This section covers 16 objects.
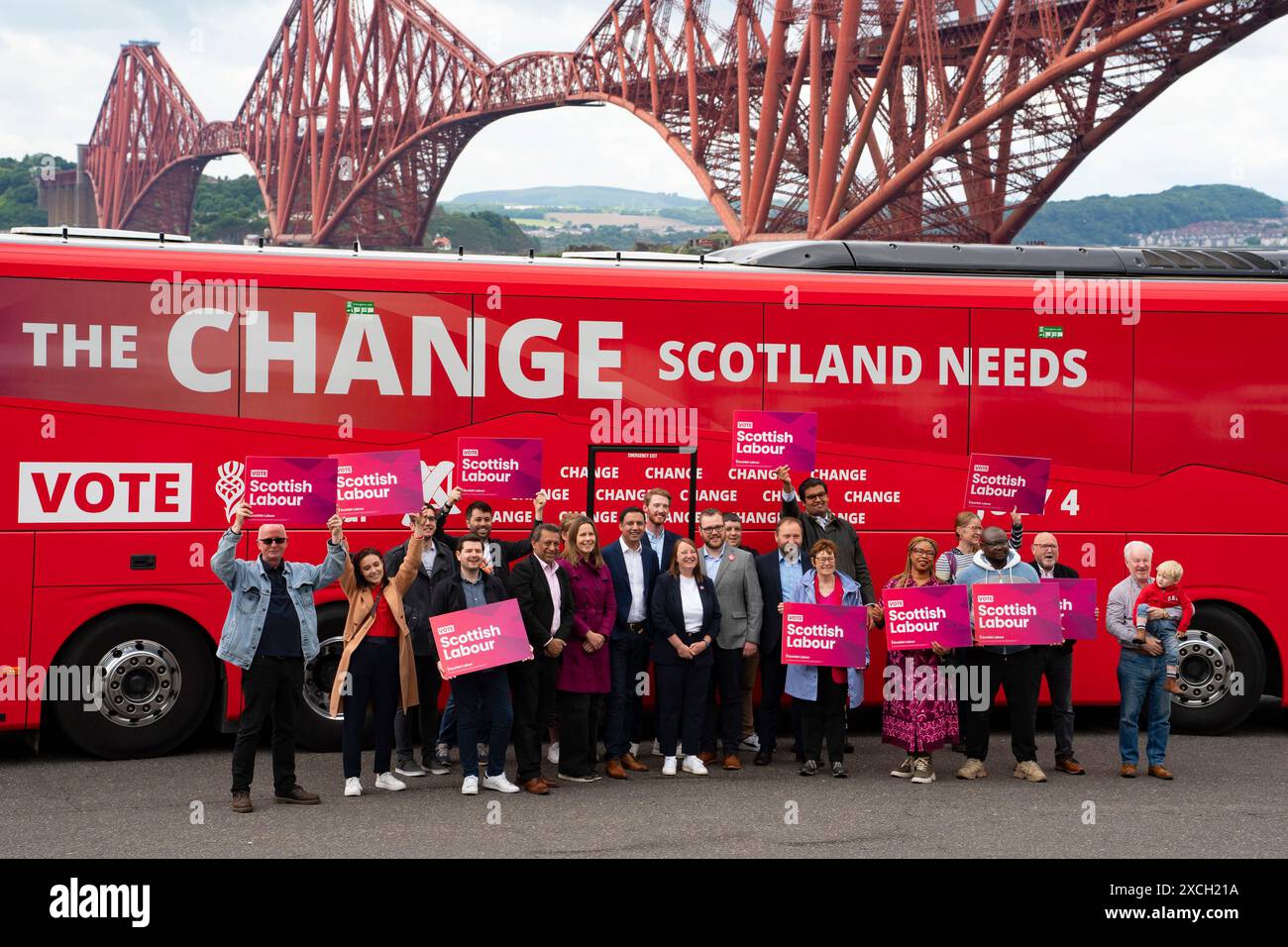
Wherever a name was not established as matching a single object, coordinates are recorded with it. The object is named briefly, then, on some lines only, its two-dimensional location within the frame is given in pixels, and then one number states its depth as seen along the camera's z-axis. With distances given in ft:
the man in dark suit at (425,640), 26.04
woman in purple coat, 26.17
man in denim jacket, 23.80
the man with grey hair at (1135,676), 27.02
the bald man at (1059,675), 27.40
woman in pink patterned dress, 26.48
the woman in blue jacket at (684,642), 27.04
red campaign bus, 27.12
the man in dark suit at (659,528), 27.53
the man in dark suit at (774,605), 27.89
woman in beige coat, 24.89
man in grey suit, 27.89
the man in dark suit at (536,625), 25.53
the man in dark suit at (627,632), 26.94
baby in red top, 26.86
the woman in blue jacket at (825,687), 26.84
